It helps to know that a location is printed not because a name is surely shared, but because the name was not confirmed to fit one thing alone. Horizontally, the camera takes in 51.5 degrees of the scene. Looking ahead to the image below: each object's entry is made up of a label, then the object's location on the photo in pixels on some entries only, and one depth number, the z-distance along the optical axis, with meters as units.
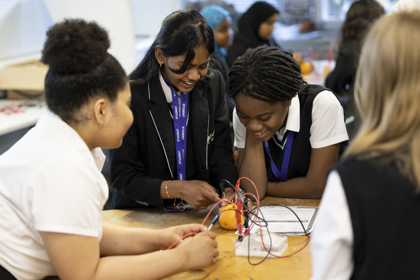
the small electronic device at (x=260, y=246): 1.43
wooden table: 1.32
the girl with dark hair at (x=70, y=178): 1.13
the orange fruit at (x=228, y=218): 1.60
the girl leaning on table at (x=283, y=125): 1.74
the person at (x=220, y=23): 4.52
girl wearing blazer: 1.78
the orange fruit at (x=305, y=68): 4.87
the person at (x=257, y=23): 4.73
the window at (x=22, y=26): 4.37
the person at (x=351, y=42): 3.84
